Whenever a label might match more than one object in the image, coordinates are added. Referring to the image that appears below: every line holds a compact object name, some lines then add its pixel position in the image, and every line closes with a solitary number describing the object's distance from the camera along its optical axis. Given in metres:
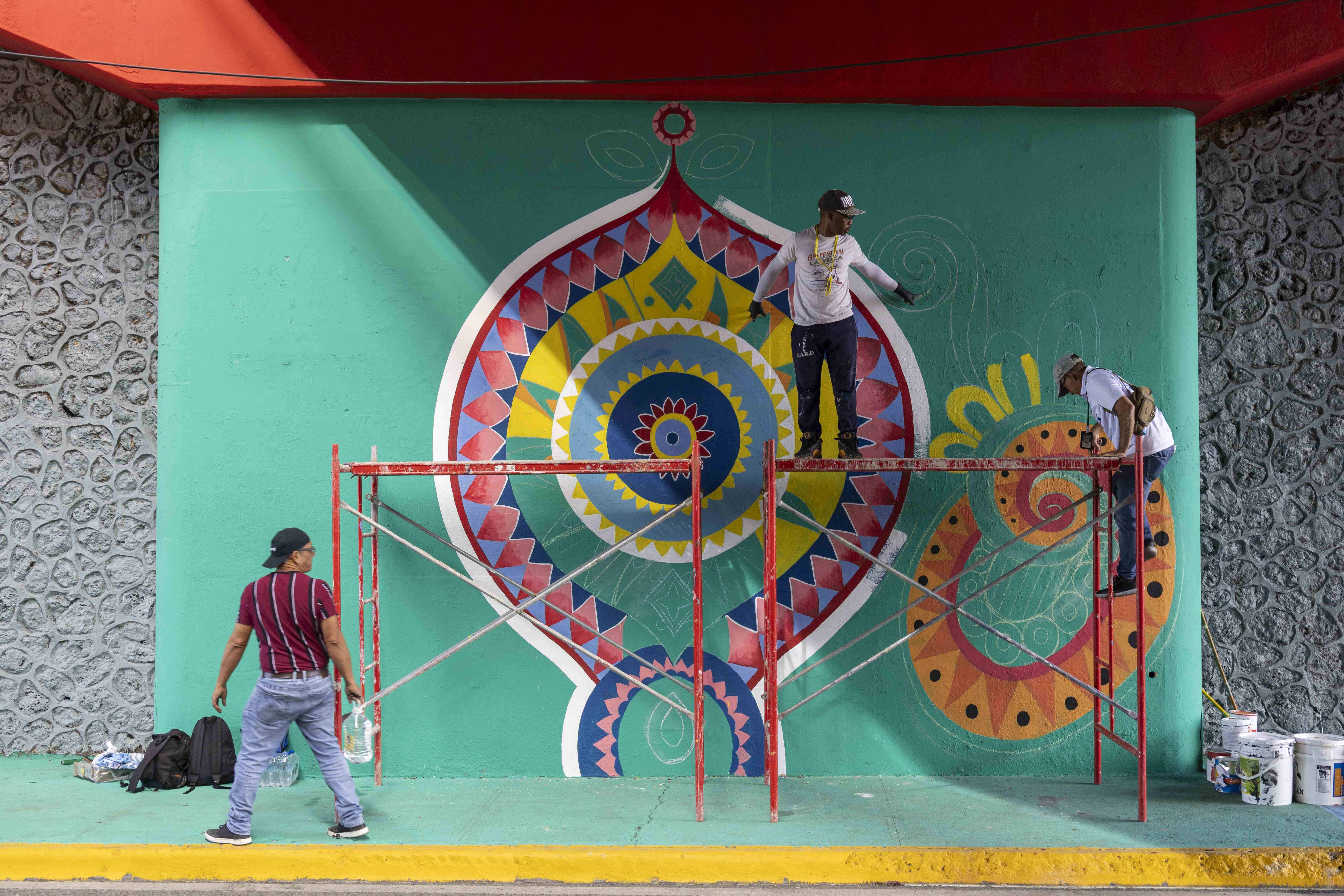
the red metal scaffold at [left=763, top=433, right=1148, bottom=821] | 5.99
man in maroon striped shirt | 5.61
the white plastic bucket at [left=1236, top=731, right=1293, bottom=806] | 6.27
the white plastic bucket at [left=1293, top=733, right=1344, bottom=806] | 6.25
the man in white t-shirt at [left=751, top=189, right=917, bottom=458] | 6.64
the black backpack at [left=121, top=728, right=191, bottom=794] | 6.68
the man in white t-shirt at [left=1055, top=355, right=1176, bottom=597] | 6.11
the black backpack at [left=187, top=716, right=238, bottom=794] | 6.75
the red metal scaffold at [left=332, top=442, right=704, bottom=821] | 6.07
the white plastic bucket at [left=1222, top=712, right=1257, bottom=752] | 6.64
